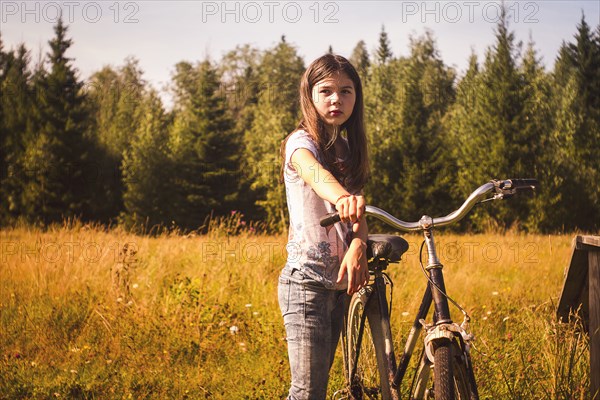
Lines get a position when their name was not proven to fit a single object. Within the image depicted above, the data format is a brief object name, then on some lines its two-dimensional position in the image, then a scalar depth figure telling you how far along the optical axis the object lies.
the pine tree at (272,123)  28.89
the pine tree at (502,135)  24.08
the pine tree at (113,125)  29.17
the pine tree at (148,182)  28.55
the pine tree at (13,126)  26.25
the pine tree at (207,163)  27.92
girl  2.23
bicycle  1.97
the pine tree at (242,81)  40.72
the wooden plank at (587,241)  3.28
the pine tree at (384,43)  49.22
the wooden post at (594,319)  3.29
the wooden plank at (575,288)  3.66
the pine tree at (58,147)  25.94
